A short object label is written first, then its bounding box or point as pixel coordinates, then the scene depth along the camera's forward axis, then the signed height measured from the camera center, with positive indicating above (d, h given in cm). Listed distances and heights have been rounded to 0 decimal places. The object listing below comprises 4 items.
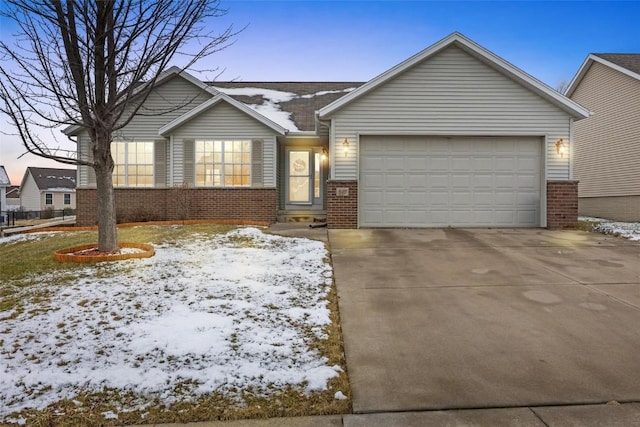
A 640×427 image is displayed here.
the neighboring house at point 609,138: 1401 +243
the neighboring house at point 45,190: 4253 +91
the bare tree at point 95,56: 658 +252
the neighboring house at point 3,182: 2838 +127
